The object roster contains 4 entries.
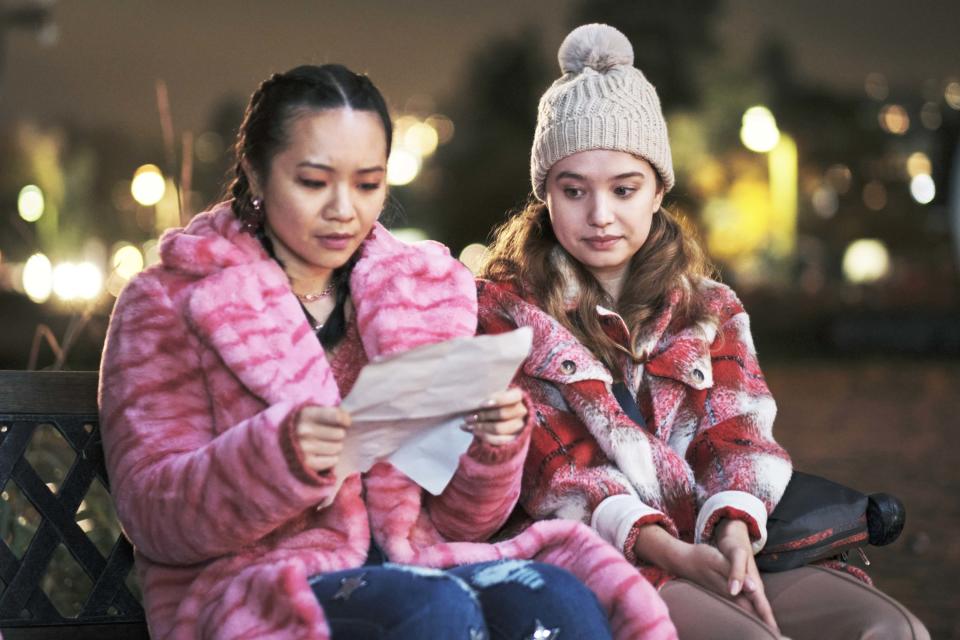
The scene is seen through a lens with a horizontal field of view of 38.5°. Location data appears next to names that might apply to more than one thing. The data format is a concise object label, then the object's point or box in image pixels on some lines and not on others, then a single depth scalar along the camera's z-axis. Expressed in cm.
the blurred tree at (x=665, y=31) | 4678
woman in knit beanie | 346
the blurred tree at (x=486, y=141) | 4256
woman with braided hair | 290
